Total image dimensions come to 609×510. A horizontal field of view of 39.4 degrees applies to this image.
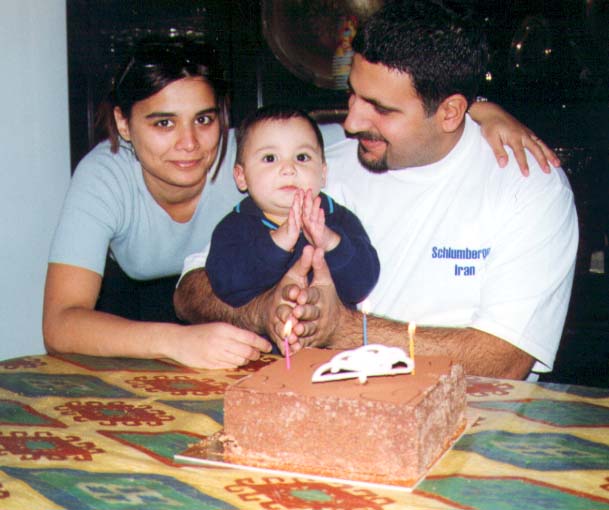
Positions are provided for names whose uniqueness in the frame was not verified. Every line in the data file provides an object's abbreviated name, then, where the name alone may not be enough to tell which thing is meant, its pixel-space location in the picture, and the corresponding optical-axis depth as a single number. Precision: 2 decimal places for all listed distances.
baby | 2.14
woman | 2.17
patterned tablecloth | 1.01
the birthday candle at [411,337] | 1.34
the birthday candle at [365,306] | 1.45
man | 2.05
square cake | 1.09
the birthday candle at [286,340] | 1.33
